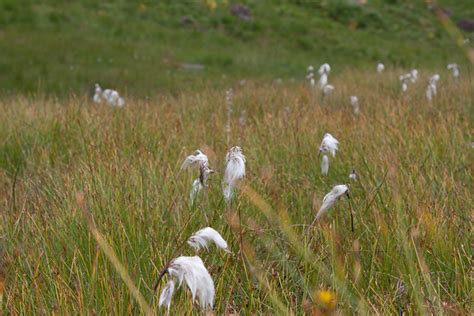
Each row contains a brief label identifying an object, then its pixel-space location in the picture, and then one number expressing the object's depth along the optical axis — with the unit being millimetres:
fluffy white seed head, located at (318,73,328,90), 11896
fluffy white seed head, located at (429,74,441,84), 12075
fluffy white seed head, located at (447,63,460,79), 14643
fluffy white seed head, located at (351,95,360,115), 11264
